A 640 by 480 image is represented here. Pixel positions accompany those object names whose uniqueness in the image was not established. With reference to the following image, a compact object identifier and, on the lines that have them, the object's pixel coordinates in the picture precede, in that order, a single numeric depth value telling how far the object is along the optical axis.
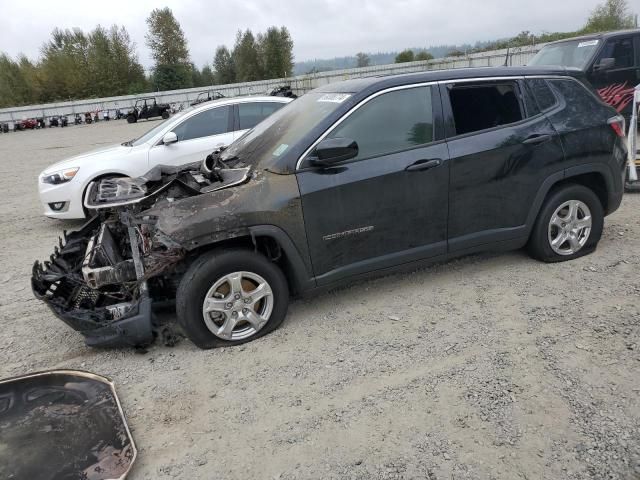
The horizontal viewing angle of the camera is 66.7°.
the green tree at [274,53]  71.56
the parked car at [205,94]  41.30
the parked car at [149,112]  31.33
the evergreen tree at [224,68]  73.81
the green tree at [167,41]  65.12
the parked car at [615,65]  9.02
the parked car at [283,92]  27.29
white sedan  6.72
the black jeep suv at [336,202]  3.48
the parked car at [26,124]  37.09
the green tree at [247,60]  71.25
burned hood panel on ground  2.54
